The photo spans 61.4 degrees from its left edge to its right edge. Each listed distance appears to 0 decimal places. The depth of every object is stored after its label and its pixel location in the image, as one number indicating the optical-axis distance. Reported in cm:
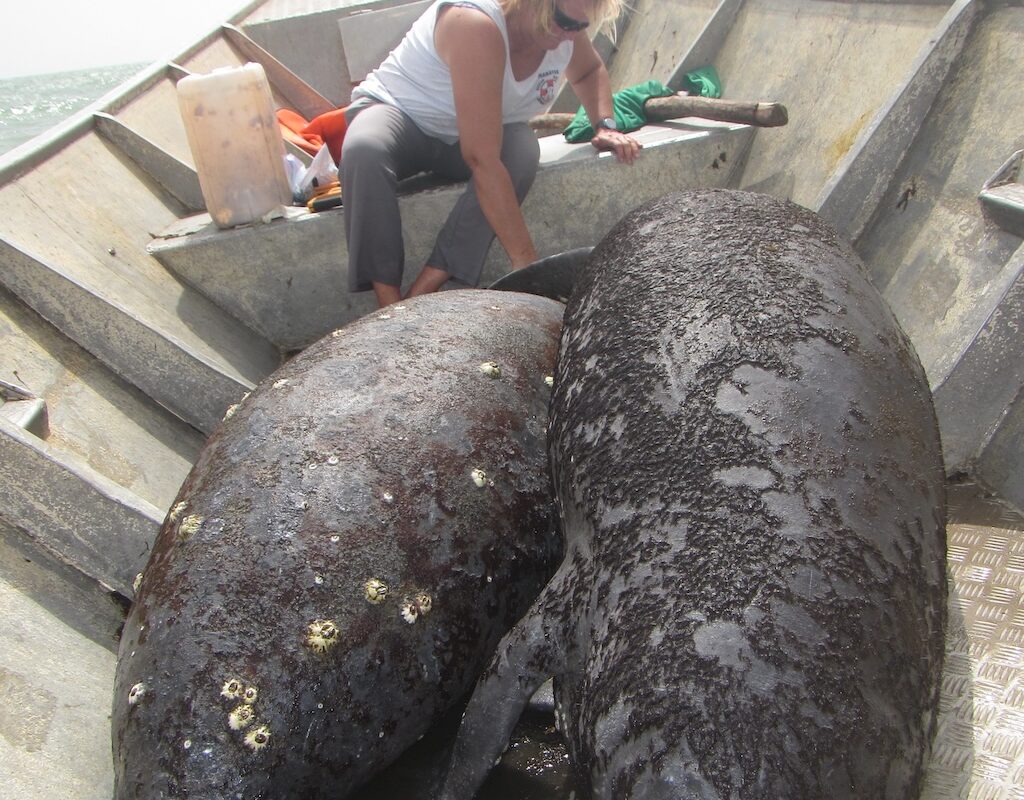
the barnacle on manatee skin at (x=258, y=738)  161
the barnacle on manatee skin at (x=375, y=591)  177
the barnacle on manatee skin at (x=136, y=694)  167
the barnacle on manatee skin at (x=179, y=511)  191
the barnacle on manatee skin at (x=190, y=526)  183
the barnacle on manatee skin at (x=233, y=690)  162
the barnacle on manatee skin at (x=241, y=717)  160
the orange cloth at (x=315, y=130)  436
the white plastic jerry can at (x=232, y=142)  408
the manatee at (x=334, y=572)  163
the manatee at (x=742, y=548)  128
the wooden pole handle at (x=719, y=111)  400
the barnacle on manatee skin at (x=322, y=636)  170
